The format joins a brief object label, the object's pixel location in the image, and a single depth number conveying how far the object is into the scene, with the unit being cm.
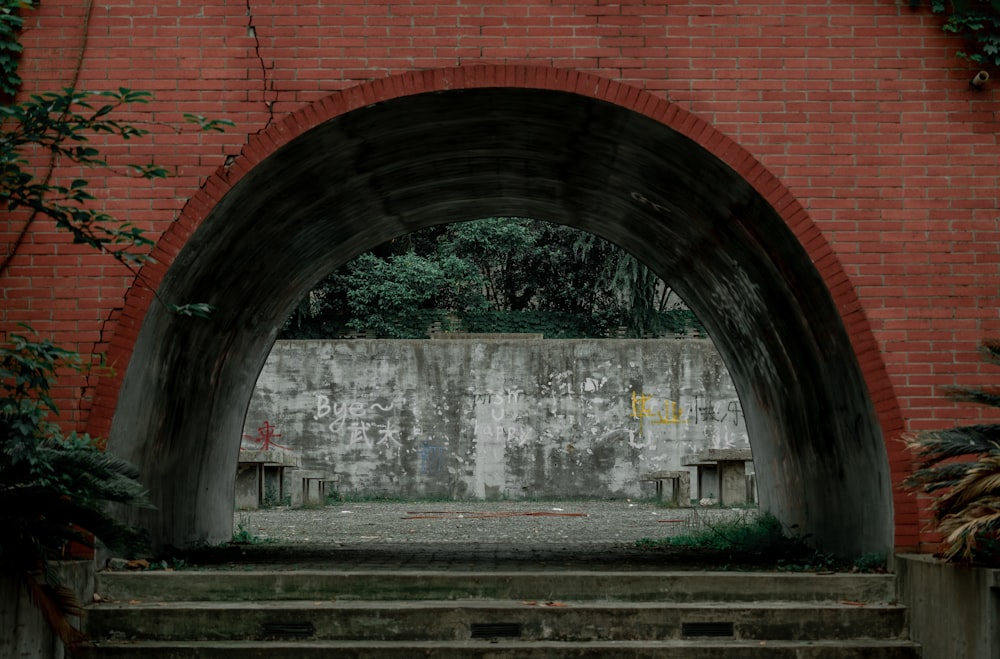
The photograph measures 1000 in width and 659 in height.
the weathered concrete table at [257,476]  2147
